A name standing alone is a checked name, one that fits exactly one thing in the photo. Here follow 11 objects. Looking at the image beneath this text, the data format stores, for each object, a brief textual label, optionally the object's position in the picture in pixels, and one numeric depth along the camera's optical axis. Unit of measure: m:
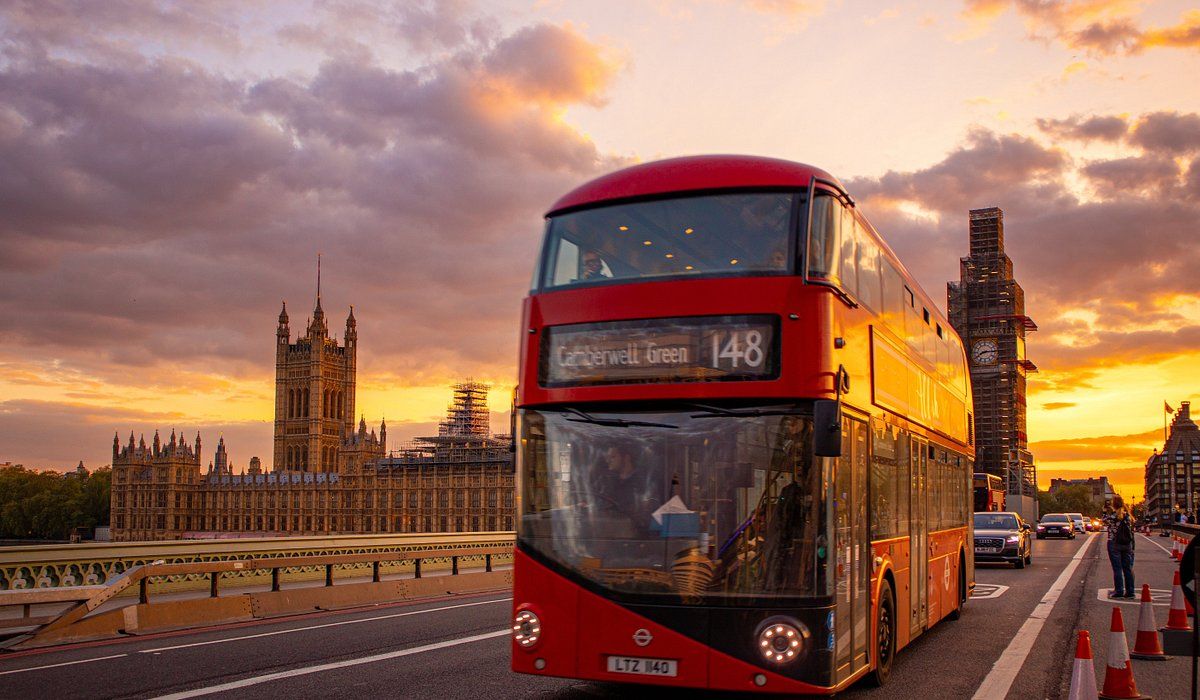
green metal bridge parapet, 14.41
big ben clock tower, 184.25
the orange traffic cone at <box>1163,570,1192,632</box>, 12.16
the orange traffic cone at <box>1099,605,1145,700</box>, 8.91
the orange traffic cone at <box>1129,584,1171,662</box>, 11.67
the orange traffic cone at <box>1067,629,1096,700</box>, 7.48
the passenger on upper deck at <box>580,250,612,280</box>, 8.30
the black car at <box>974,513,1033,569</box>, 28.19
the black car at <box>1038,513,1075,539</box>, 57.62
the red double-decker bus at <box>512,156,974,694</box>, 7.45
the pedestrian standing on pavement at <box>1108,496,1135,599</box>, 17.64
